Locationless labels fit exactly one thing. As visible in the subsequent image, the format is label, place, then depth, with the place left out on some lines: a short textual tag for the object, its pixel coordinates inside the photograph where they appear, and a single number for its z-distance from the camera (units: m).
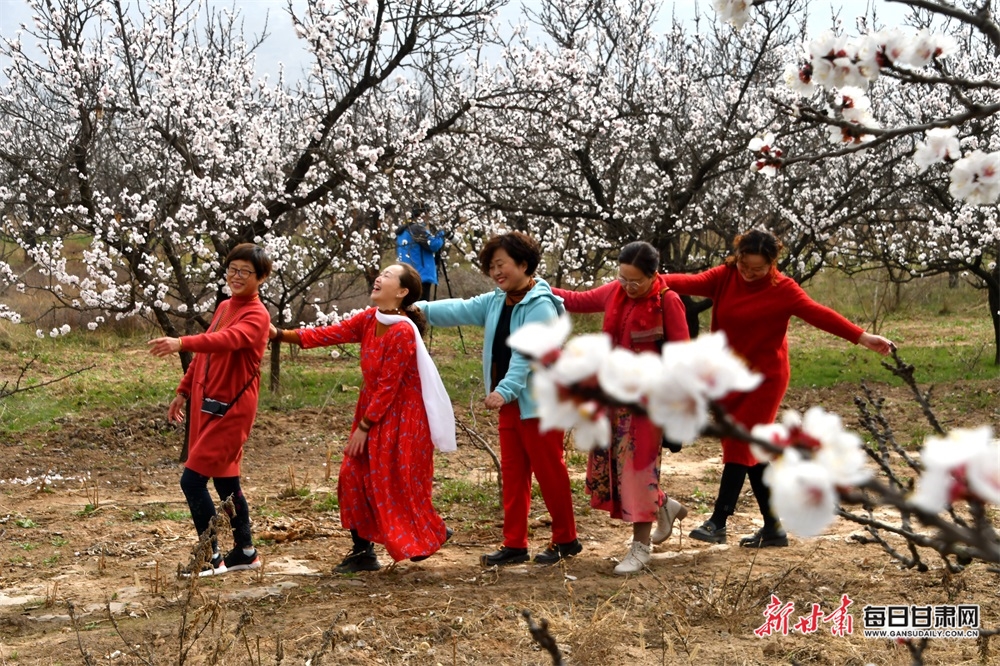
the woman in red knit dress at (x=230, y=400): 10.88
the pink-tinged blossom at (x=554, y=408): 4.96
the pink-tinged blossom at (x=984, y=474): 4.42
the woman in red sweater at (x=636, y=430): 10.97
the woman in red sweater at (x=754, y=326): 11.22
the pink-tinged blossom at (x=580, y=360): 4.88
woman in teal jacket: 11.00
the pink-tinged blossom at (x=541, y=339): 4.84
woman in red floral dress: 10.94
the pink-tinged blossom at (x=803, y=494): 4.76
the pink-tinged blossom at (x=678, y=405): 4.86
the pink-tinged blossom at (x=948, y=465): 4.46
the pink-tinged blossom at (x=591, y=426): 5.00
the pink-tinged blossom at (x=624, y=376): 4.91
